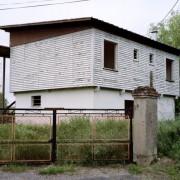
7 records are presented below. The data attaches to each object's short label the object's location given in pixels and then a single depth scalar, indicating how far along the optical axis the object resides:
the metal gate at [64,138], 7.57
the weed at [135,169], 7.20
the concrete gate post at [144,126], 7.69
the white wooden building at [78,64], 15.97
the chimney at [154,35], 24.24
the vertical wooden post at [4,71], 18.91
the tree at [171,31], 30.35
